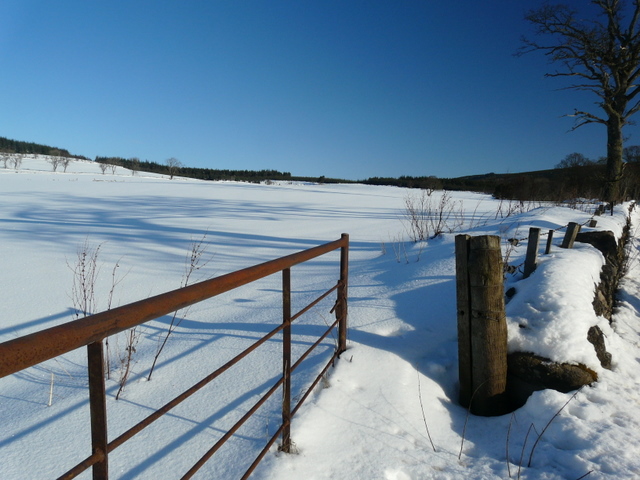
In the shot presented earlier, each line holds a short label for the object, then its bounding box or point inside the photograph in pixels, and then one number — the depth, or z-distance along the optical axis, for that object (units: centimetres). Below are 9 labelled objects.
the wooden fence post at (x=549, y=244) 471
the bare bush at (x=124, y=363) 251
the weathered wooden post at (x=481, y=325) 249
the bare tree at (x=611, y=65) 1233
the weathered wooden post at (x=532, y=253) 400
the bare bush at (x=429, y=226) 823
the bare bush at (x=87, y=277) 429
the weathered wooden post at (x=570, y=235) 483
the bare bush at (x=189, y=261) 370
